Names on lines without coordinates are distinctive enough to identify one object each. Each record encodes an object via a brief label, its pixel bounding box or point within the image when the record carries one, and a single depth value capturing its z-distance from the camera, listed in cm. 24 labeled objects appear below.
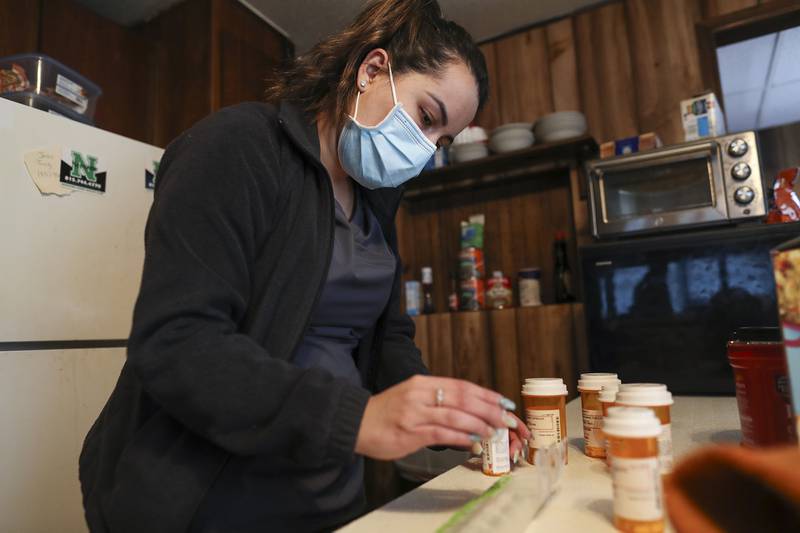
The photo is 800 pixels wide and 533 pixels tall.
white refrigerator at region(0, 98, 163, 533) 130
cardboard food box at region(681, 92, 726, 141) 180
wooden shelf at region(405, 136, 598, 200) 214
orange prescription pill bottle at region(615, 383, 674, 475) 66
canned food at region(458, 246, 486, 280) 230
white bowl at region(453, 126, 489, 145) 234
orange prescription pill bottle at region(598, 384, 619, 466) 77
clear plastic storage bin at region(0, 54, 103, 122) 152
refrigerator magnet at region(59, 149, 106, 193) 145
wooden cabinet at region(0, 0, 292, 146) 221
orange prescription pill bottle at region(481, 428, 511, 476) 75
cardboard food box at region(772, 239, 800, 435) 51
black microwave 148
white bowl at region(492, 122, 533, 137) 222
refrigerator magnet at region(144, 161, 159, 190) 168
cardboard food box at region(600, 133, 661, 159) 189
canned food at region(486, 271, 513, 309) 222
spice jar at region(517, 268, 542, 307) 214
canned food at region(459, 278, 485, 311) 224
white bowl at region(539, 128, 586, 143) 211
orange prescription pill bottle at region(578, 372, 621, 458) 82
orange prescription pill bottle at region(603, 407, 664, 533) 50
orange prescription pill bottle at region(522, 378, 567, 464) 78
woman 54
